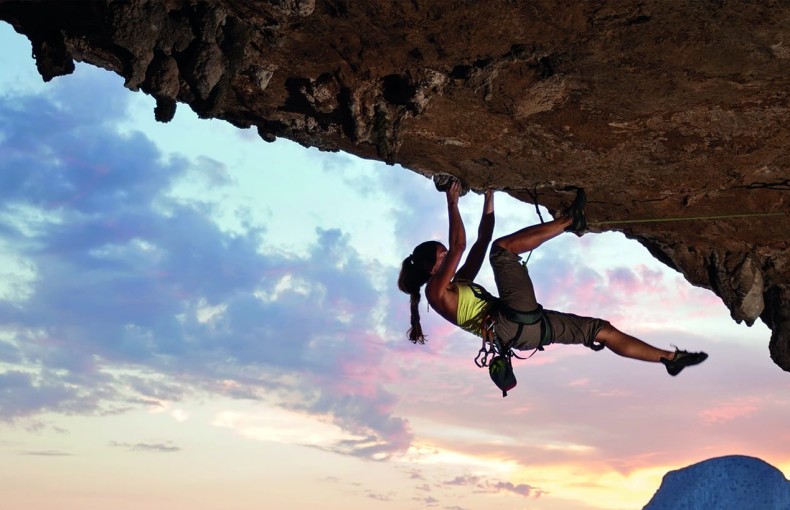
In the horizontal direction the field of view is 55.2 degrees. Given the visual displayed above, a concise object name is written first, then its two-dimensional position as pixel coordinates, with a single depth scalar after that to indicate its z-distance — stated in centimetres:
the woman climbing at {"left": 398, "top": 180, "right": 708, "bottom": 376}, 638
